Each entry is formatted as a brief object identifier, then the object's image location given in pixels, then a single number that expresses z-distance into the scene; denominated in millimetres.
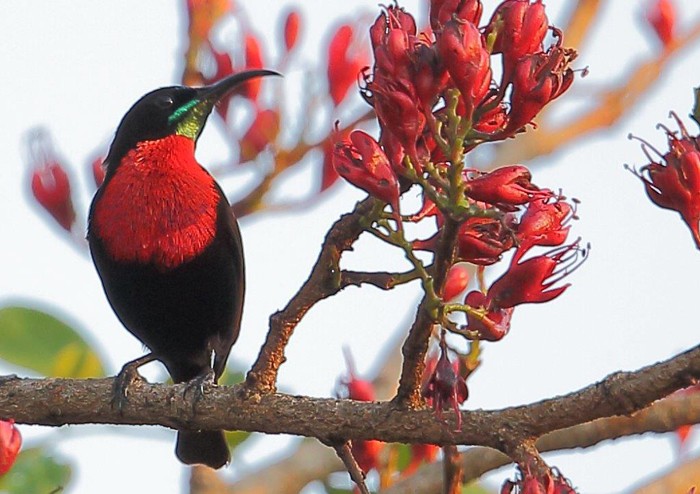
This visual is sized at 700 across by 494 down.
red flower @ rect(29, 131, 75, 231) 7559
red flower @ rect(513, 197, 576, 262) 4156
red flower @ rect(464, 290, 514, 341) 4187
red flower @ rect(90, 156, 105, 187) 7492
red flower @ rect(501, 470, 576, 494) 3566
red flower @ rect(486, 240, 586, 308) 4254
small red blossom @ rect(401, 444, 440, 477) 6738
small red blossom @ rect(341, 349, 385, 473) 6059
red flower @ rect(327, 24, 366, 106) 7625
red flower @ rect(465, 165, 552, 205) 3932
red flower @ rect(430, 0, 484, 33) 4023
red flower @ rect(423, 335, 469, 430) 4352
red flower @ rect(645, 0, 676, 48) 9523
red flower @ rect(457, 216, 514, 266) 4082
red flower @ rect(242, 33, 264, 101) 7750
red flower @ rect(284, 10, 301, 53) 8117
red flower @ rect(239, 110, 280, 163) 7285
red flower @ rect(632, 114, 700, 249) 3979
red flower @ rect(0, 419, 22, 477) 5758
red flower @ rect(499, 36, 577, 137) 3893
